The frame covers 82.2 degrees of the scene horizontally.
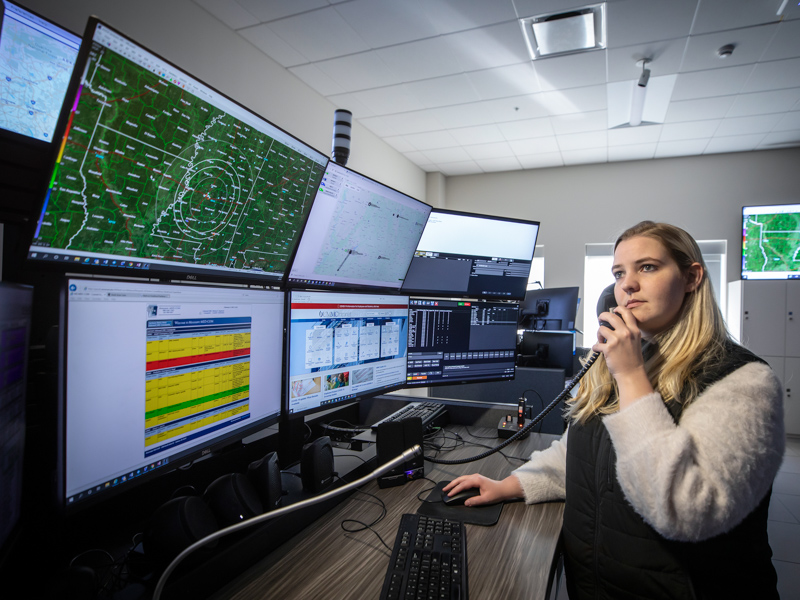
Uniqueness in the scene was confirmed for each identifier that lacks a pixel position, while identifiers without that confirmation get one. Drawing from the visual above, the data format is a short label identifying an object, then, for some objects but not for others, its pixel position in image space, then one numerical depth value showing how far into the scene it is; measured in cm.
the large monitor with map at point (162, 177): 74
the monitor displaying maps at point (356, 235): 132
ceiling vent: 296
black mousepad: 108
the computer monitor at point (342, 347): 123
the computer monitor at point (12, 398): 65
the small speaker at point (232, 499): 87
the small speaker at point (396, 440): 125
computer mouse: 115
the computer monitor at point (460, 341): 164
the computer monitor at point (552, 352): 266
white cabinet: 458
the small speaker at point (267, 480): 95
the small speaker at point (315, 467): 109
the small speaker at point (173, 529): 76
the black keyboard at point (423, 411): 171
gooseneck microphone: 63
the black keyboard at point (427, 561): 79
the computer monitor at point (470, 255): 168
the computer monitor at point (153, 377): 73
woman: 86
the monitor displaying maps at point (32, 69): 81
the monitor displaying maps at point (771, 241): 488
